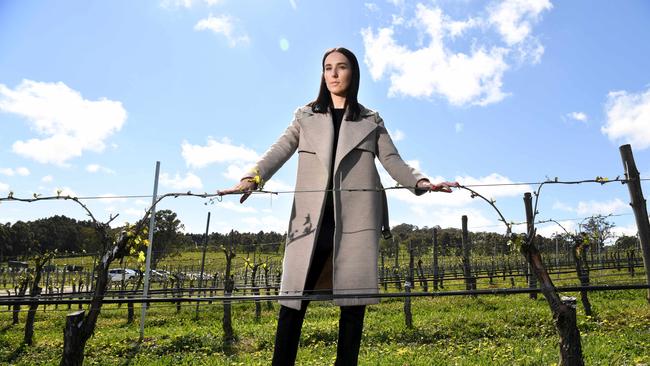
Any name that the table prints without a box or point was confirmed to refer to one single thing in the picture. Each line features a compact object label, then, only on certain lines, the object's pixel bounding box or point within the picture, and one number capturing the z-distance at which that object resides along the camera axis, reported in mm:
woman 2227
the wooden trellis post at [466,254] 13417
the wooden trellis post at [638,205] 4672
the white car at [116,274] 33644
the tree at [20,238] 46219
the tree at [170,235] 42406
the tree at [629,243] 26789
